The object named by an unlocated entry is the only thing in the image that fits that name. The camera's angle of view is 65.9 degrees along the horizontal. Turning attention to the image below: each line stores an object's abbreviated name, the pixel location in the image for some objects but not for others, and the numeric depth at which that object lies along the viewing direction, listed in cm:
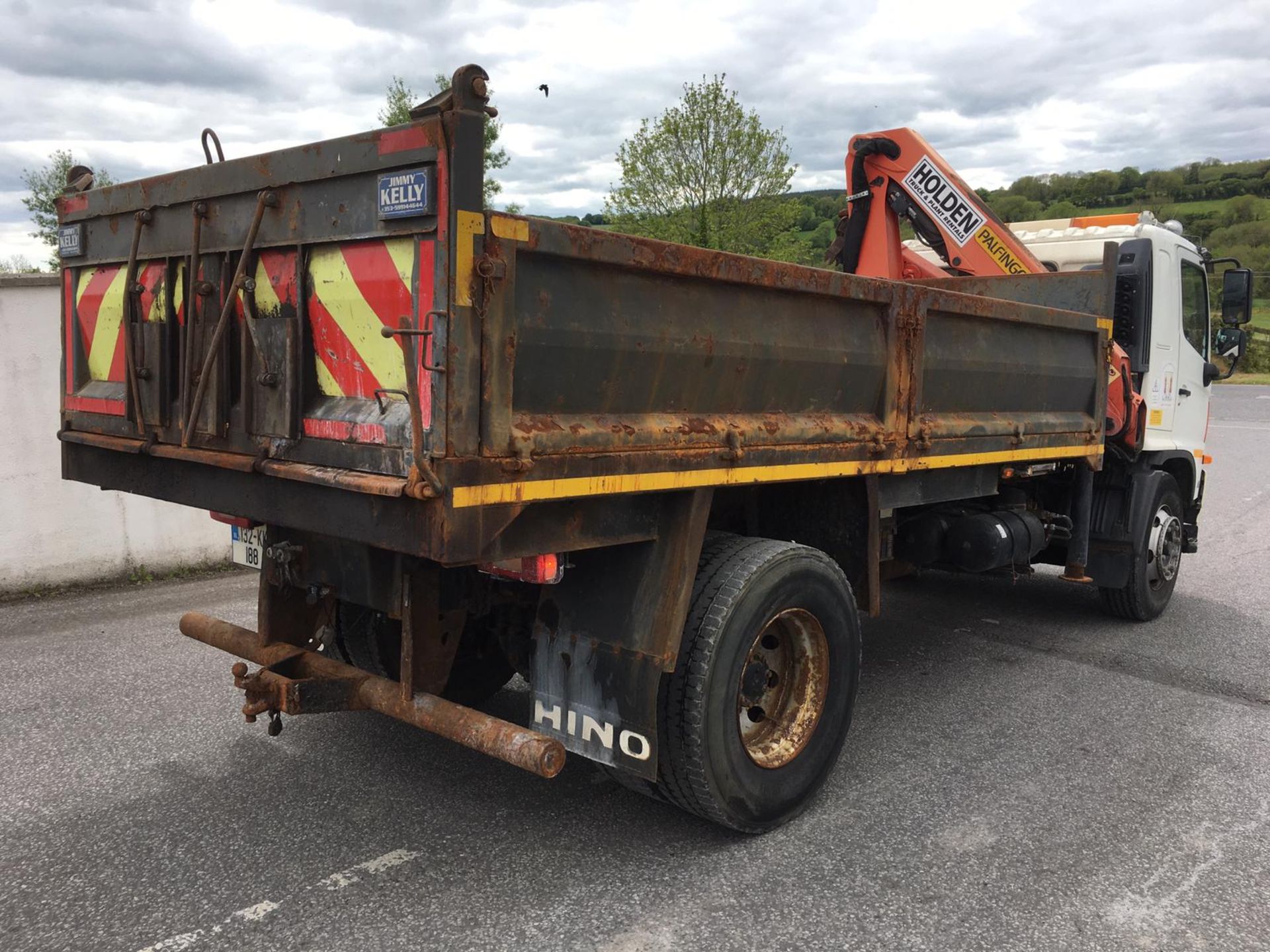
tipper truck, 262
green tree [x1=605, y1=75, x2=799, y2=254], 2316
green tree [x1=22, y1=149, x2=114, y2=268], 2530
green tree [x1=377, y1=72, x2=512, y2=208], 2314
